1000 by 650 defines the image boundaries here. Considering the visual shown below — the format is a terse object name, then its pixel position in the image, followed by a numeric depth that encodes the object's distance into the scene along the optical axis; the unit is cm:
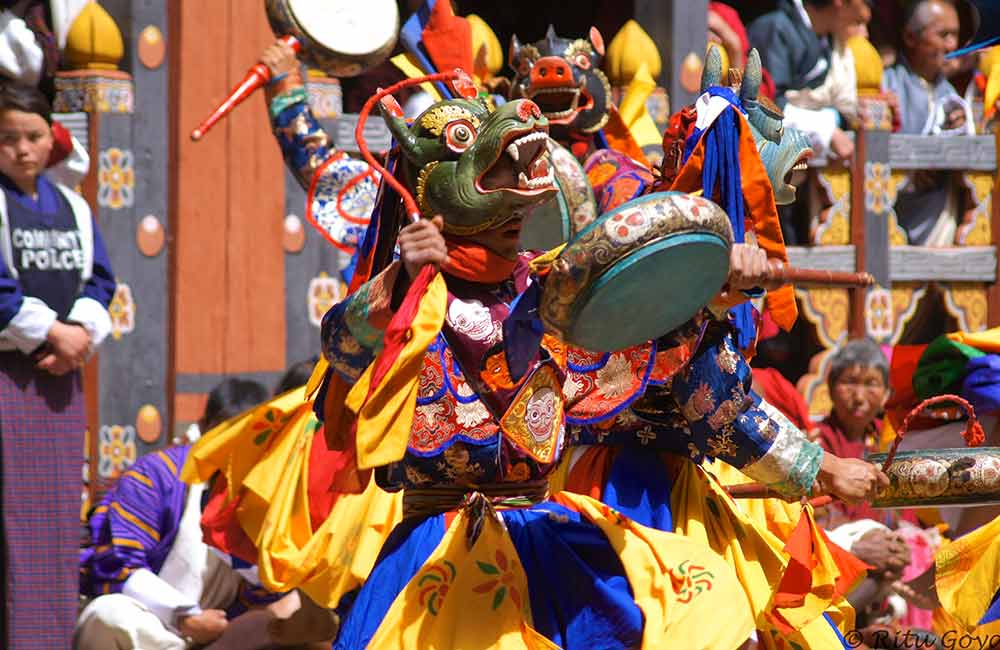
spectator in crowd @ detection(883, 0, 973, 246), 1833
